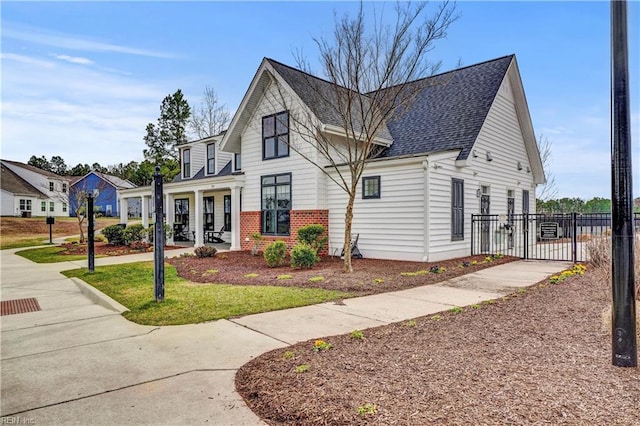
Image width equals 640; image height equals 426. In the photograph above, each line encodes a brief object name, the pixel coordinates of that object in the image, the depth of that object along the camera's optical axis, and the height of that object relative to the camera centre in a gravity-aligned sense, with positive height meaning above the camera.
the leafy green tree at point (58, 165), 73.84 +9.74
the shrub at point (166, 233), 18.45 -0.95
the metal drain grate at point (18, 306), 6.58 -1.66
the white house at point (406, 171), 11.58 +1.42
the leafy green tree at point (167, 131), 44.66 +9.58
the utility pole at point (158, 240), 6.46 -0.45
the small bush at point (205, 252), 13.95 -1.42
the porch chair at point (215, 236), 19.64 -1.21
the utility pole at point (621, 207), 3.27 +0.02
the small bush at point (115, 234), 19.14 -1.04
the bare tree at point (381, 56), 9.19 +3.84
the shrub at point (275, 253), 10.89 -1.16
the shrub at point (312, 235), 12.48 -0.75
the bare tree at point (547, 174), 25.88 +2.51
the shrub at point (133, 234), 18.42 -0.98
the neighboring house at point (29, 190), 40.38 +2.68
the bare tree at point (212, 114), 36.31 +9.49
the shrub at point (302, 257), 10.43 -1.23
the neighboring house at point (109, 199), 47.33 +1.84
